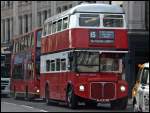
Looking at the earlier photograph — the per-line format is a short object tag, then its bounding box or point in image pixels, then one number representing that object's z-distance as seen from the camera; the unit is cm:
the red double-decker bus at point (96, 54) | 2742
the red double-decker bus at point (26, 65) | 3750
